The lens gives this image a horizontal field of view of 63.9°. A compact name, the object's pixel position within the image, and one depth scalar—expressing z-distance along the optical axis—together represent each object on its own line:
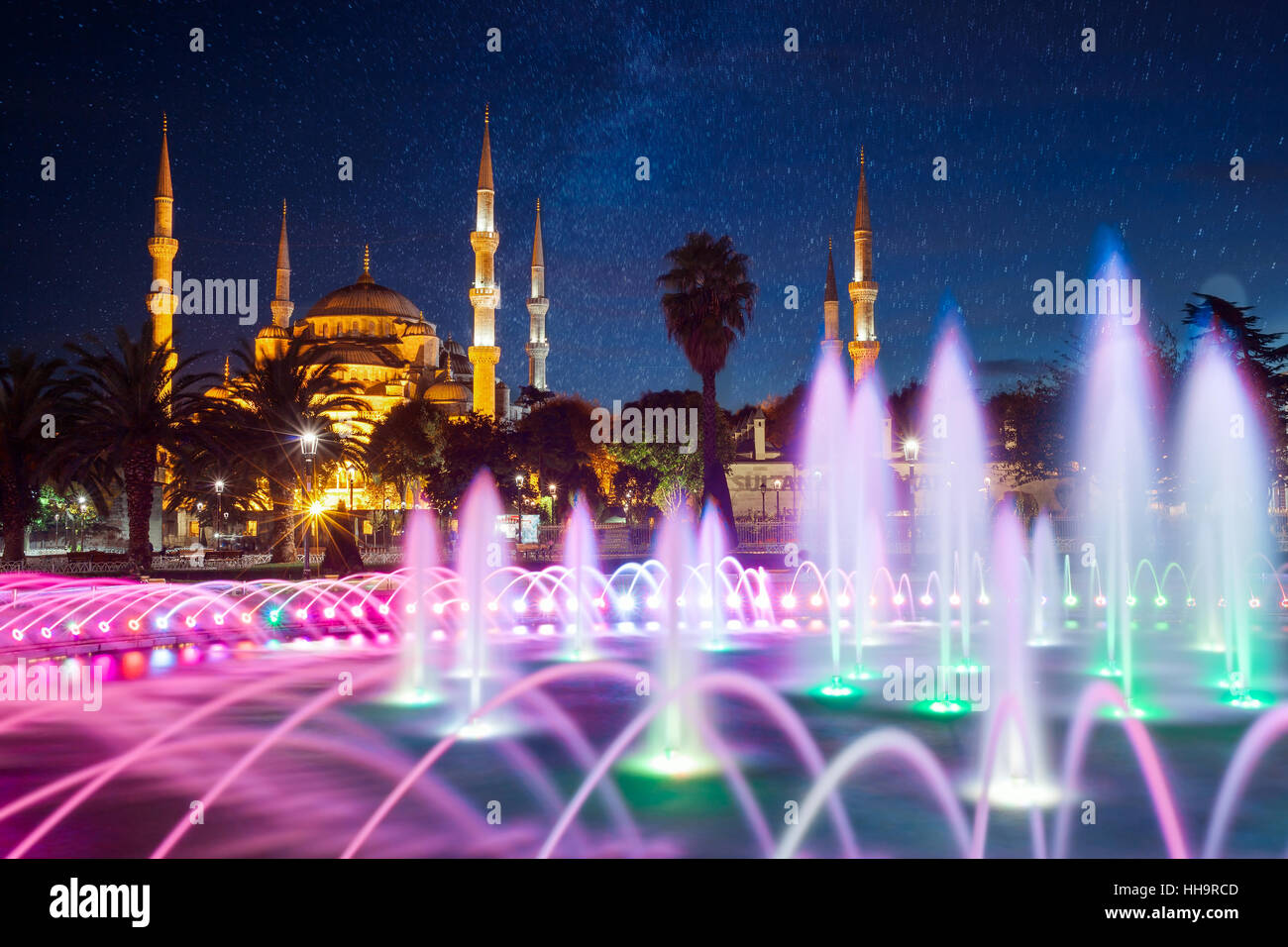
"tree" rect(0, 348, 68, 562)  26.28
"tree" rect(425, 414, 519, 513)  39.62
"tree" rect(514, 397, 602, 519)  46.12
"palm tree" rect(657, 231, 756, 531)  33.38
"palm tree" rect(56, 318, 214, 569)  24.17
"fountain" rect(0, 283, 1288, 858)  6.52
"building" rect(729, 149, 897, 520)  55.41
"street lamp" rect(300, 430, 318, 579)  26.00
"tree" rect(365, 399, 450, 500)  52.17
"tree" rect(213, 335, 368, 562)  29.45
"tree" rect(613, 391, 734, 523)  52.25
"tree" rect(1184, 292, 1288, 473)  34.69
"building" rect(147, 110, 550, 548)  51.12
